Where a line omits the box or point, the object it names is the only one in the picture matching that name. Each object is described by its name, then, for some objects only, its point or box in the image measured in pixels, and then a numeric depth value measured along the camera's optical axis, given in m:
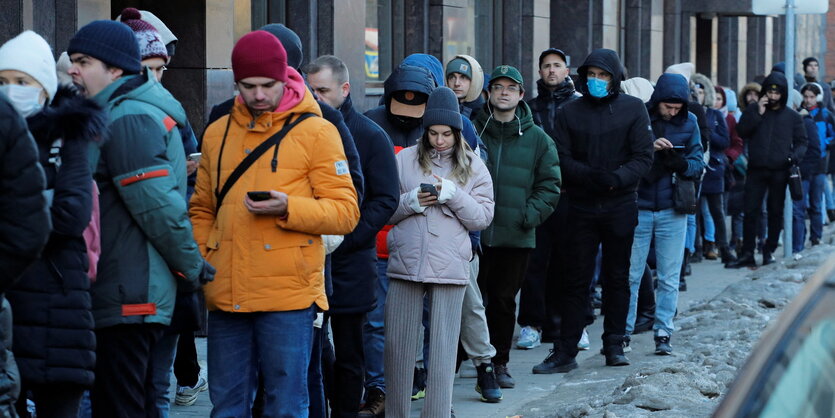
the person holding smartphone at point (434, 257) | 14.20
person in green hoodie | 17.67
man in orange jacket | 11.08
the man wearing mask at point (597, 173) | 18.94
